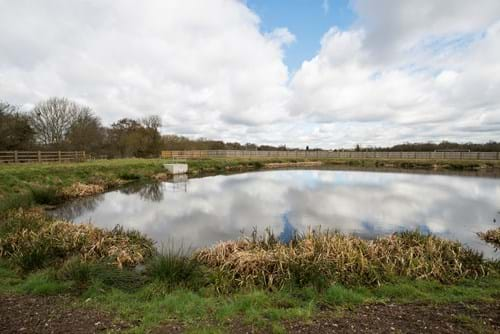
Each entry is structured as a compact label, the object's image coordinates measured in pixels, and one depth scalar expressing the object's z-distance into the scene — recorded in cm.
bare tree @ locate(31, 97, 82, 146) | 3027
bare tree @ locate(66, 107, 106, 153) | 3142
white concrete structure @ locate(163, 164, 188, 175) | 2498
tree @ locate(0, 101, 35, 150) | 2214
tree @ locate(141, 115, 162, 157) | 3991
